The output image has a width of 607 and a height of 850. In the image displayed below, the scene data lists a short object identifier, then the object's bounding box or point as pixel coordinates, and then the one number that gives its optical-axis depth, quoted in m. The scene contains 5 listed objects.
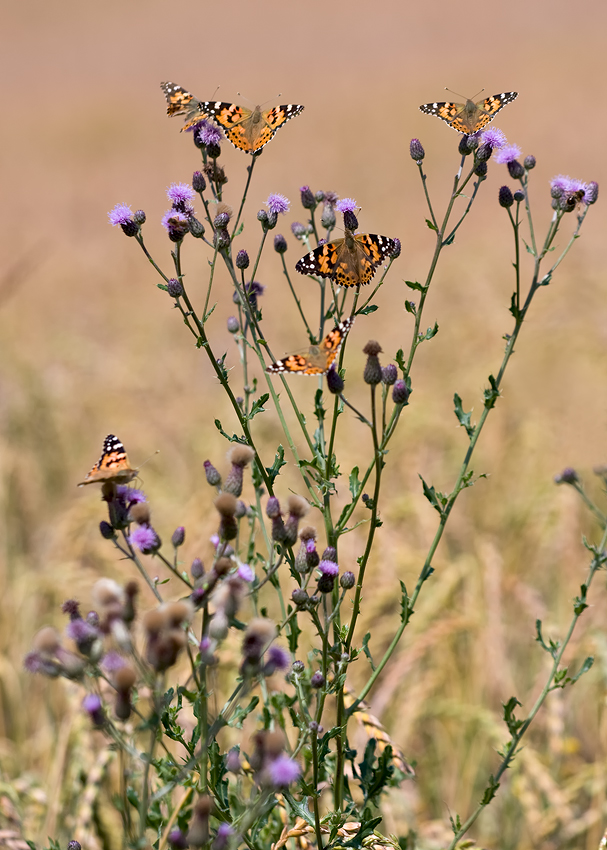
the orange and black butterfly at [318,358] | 4.46
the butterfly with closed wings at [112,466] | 4.59
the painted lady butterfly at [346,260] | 5.21
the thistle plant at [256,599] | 3.23
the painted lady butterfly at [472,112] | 5.43
